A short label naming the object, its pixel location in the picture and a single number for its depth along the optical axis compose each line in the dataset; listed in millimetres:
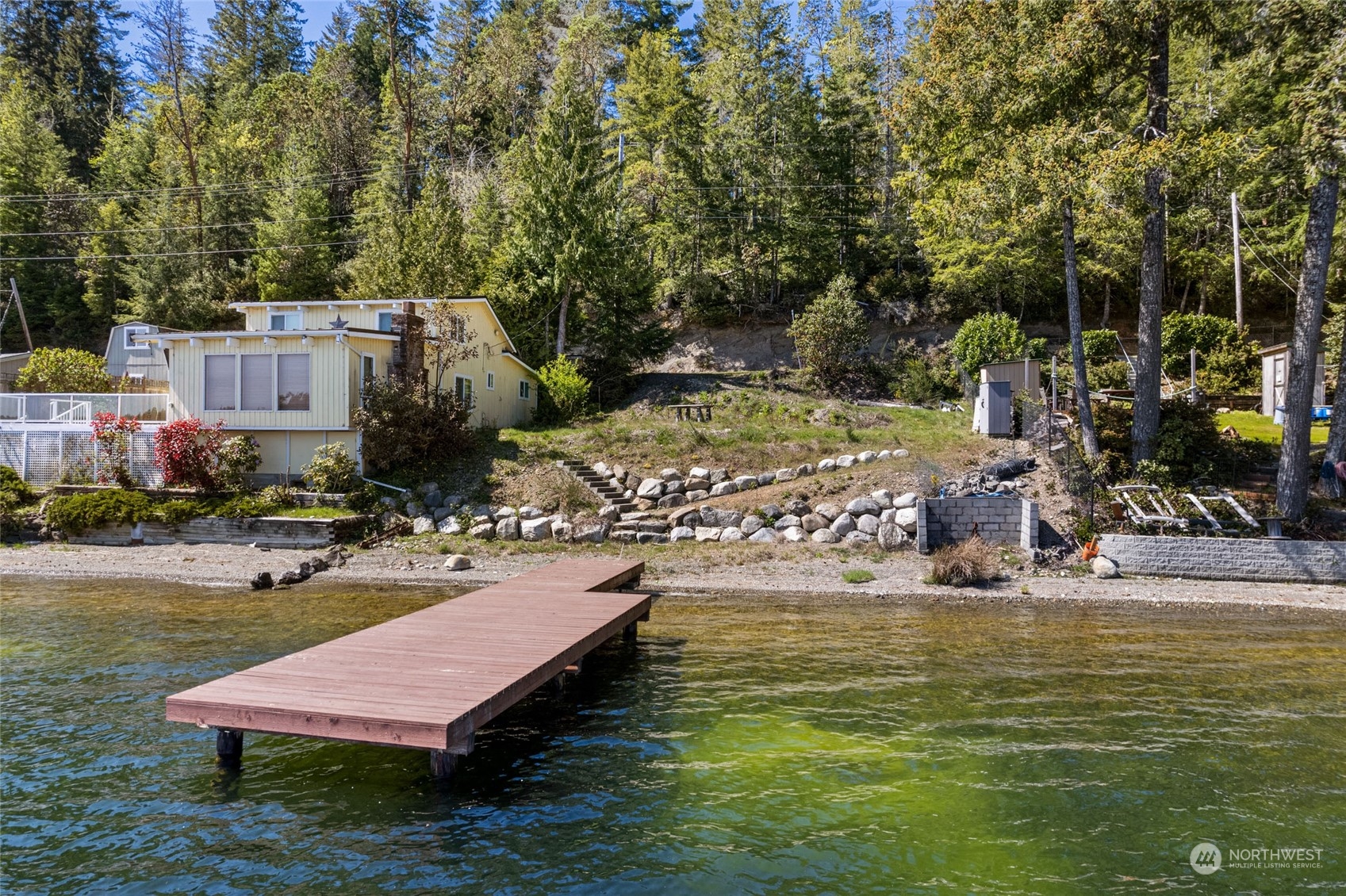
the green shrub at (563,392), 28594
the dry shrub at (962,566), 15680
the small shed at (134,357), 30516
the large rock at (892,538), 18000
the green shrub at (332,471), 20875
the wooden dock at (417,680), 6535
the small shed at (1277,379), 25578
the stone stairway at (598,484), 20797
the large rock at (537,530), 19672
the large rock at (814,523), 18797
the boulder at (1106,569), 16109
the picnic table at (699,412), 27266
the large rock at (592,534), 19234
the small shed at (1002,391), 21719
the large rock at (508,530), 19844
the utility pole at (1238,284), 31344
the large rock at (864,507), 18828
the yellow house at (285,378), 21500
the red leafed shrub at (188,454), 20609
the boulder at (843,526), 18562
